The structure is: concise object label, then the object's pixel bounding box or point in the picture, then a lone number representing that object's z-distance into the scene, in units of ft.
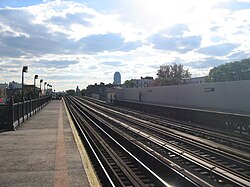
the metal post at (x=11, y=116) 34.19
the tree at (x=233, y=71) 169.97
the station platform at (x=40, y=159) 15.14
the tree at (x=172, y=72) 263.36
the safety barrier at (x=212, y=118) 37.17
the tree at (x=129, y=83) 312.16
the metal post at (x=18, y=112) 39.15
